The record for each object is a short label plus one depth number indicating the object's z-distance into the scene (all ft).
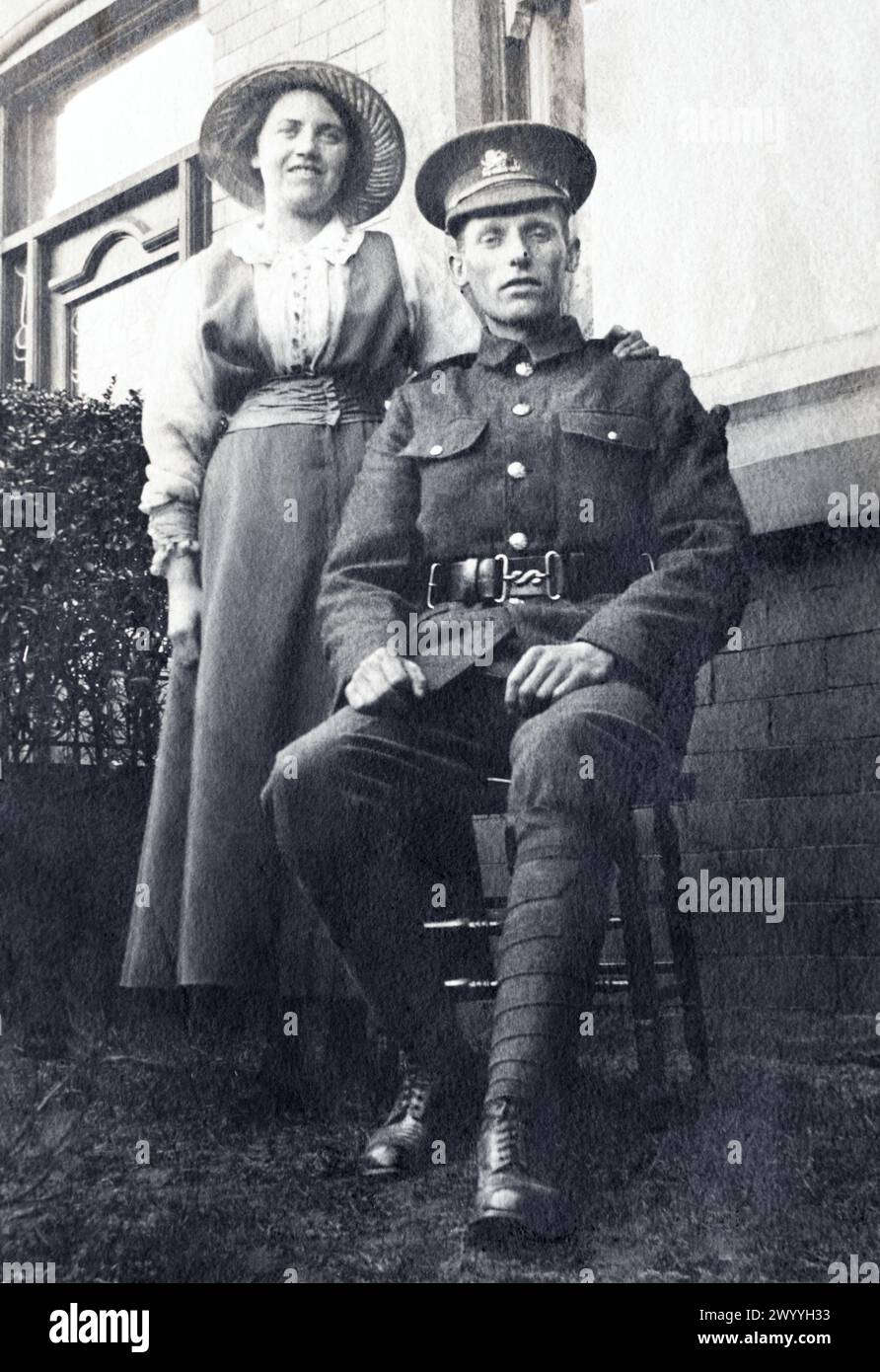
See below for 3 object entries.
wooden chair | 9.71
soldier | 9.65
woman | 10.73
